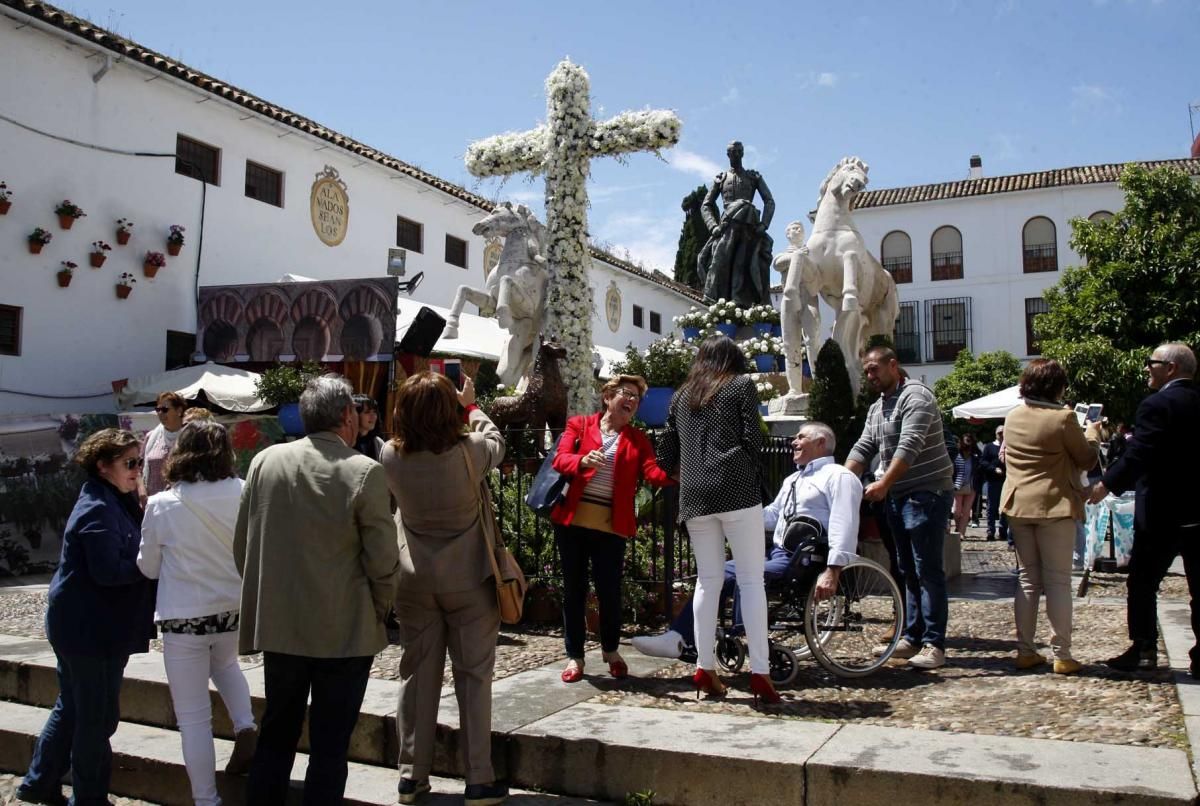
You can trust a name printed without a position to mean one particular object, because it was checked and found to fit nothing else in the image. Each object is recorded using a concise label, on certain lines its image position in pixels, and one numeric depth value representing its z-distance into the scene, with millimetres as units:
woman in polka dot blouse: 4703
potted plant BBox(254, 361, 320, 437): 11828
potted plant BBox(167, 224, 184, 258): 16016
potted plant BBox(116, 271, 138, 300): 15258
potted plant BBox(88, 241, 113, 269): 14852
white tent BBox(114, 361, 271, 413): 12273
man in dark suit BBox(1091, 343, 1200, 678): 5082
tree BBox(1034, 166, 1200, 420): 21438
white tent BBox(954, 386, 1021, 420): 16500
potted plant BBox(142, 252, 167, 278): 15609
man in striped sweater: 5477
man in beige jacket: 3609
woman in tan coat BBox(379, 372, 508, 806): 3975
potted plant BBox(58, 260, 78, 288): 14336
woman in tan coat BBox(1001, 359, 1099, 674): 5211
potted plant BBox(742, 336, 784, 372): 14445
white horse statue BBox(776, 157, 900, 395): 11438
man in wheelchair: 5059
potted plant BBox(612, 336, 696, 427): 11844
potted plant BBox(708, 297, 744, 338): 15195
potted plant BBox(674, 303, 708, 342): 15180
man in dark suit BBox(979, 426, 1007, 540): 14130
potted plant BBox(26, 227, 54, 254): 13828
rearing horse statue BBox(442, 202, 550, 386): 11055
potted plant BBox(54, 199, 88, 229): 14188
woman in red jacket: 5234
